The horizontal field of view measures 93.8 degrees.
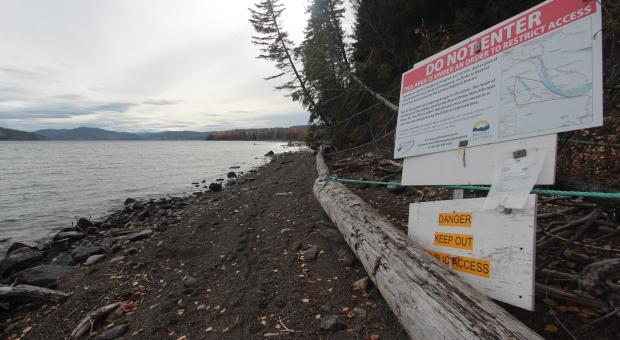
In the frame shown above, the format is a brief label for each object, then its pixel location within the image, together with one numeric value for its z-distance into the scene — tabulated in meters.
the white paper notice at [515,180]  2.14
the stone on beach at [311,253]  4.20
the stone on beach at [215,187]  13.74
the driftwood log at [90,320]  3.30
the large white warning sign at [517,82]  2.06
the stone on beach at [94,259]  5.77
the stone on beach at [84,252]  6.07
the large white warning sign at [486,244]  2.08
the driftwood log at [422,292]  1.83
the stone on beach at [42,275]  4.88
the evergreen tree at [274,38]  21.05
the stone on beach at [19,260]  5.79
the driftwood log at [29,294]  4.17
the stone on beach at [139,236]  6.97
